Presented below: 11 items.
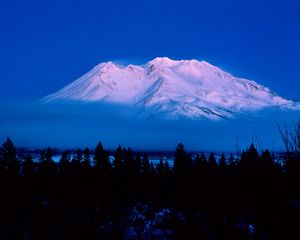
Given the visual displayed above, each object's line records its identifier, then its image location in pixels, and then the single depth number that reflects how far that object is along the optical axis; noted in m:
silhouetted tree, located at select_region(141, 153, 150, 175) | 62.09
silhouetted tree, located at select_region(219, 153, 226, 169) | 54.53
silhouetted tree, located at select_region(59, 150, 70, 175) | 53.37
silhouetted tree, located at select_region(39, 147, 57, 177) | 52.06
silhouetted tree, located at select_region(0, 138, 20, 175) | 45.56
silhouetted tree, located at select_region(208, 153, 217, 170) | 55.66
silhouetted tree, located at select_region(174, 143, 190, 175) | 56.12
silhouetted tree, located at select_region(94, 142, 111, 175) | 55.56
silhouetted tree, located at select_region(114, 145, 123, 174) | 57.62
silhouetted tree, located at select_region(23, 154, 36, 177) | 49.31
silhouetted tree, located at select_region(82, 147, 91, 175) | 54.72
